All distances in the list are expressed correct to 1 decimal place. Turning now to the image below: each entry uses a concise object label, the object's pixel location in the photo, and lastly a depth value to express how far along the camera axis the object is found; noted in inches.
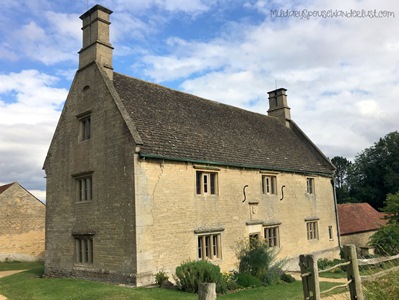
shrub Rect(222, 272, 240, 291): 570.3
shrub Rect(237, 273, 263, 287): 596.5
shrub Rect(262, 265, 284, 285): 633.0
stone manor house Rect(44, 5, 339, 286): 577.3
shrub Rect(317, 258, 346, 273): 826.8
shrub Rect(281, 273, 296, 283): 668.2
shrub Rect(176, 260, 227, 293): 522.6
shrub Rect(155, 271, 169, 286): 550.0
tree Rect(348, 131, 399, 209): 2122.3
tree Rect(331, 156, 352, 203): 3317.4
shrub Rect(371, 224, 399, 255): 837.2
